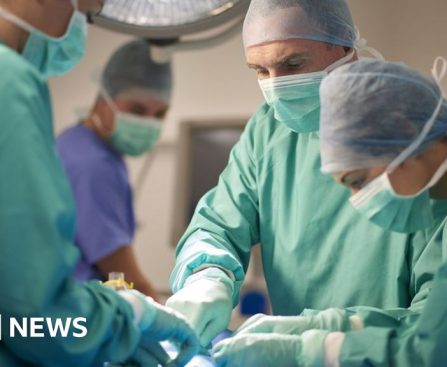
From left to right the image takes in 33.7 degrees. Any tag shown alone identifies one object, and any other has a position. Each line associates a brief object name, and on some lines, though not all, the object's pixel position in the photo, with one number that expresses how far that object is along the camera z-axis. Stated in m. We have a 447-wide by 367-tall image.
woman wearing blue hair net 1.33
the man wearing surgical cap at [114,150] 2.74
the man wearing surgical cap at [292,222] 1.58
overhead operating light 2.02
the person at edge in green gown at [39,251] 1.03
